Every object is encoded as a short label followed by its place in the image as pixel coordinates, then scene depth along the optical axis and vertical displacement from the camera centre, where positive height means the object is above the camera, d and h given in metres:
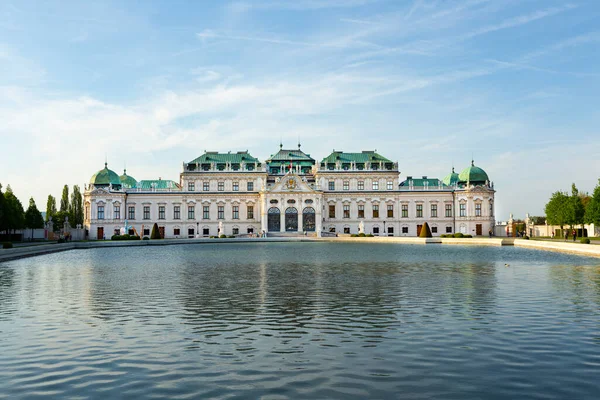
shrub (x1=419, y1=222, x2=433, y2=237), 90.01 -0.92
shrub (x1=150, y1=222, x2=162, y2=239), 96.31 -0.43
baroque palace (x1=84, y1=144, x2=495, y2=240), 113.56 +5.44
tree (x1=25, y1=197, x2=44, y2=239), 102.06 +2.84
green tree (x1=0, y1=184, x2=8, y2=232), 74.79 +2.61
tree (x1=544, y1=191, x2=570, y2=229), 85.68 +2.34
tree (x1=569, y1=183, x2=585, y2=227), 84.31 +2.06
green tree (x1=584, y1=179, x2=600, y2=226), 74.94 +1.99
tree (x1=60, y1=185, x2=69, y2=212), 123.50 +7.01
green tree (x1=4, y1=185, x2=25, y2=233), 81.50 +3.22
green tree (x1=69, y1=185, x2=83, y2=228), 121.62 +5.61
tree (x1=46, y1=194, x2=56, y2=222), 120.38 +5.44
